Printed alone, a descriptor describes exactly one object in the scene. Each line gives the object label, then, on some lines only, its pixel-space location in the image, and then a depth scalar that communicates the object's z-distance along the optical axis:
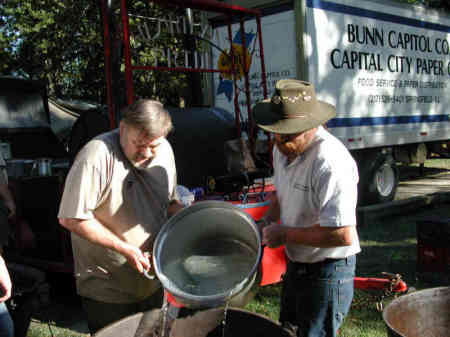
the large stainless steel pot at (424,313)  2.24
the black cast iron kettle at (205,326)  2.00
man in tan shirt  1.96
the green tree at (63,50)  13.66
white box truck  6.51
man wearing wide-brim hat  1.86
